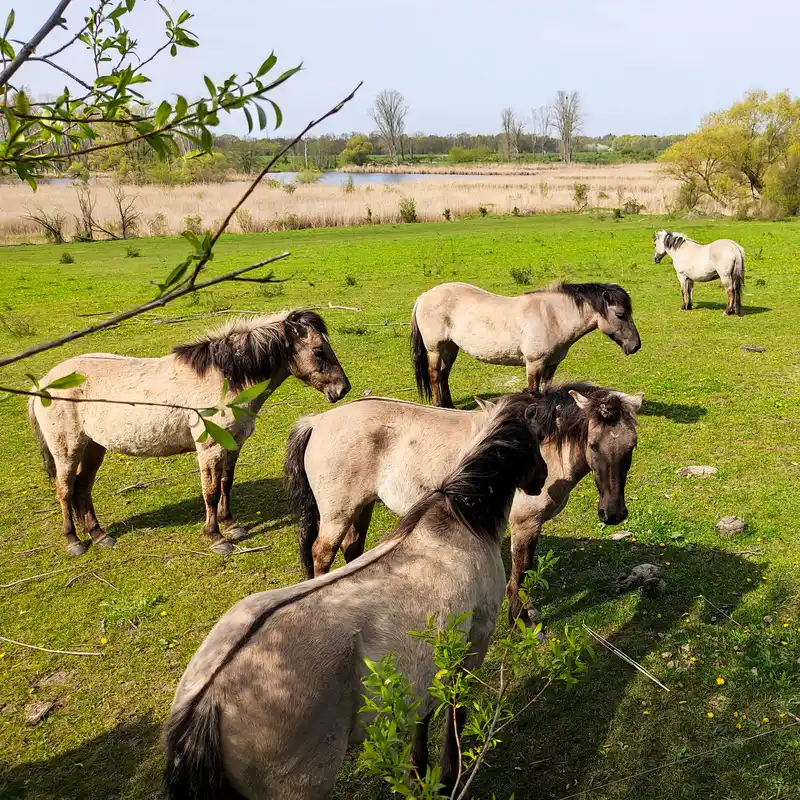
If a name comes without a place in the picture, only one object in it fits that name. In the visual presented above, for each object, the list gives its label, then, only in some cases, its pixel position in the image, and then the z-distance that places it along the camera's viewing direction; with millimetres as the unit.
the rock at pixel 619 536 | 5918
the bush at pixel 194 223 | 26172
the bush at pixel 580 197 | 34938
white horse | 13734
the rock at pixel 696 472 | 6938
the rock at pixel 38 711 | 4141
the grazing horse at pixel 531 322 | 8344
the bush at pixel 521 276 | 16969
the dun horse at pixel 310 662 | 2396
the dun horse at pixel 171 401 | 5848
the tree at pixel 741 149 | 32375
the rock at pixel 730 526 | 5805
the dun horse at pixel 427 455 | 4438
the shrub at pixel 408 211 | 32906
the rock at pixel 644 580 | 5020
